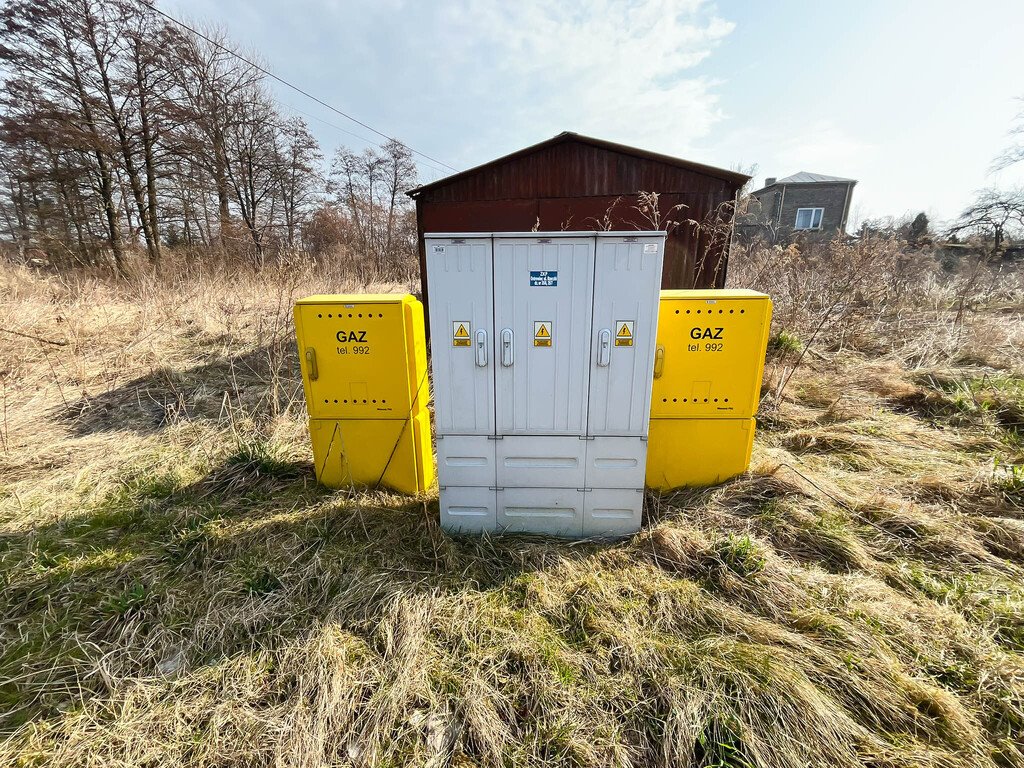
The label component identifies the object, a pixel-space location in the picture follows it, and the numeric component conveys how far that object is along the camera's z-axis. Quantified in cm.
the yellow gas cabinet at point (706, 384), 285
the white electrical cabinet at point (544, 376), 241
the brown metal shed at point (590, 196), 555
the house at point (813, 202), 2569
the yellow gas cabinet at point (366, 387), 287
